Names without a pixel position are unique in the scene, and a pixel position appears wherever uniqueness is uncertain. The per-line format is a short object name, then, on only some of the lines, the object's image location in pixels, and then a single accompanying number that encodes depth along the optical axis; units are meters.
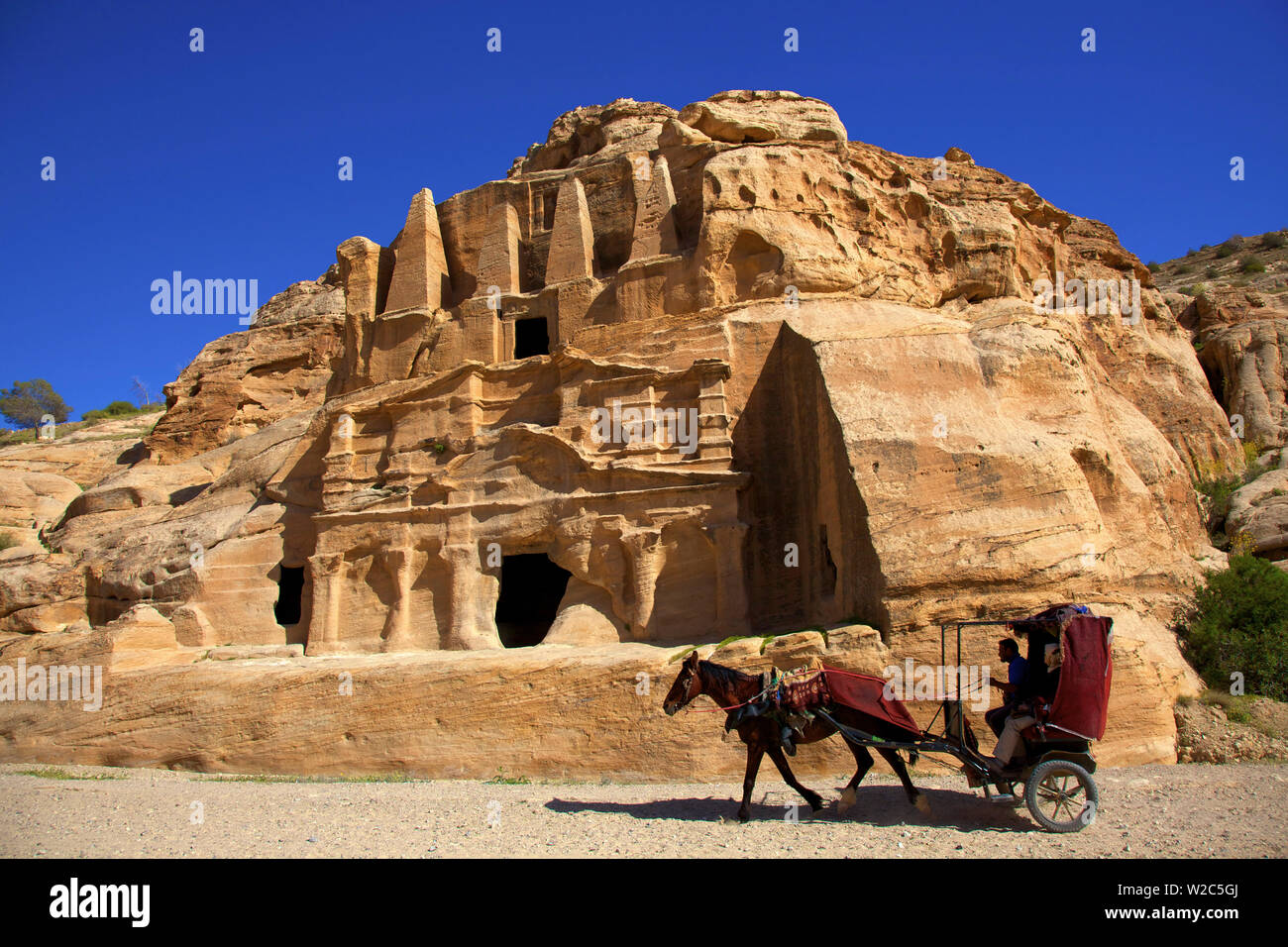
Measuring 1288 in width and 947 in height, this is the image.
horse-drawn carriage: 7.98
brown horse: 8.91
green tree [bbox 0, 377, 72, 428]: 61.47
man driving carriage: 8.19
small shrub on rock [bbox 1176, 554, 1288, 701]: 12.05
